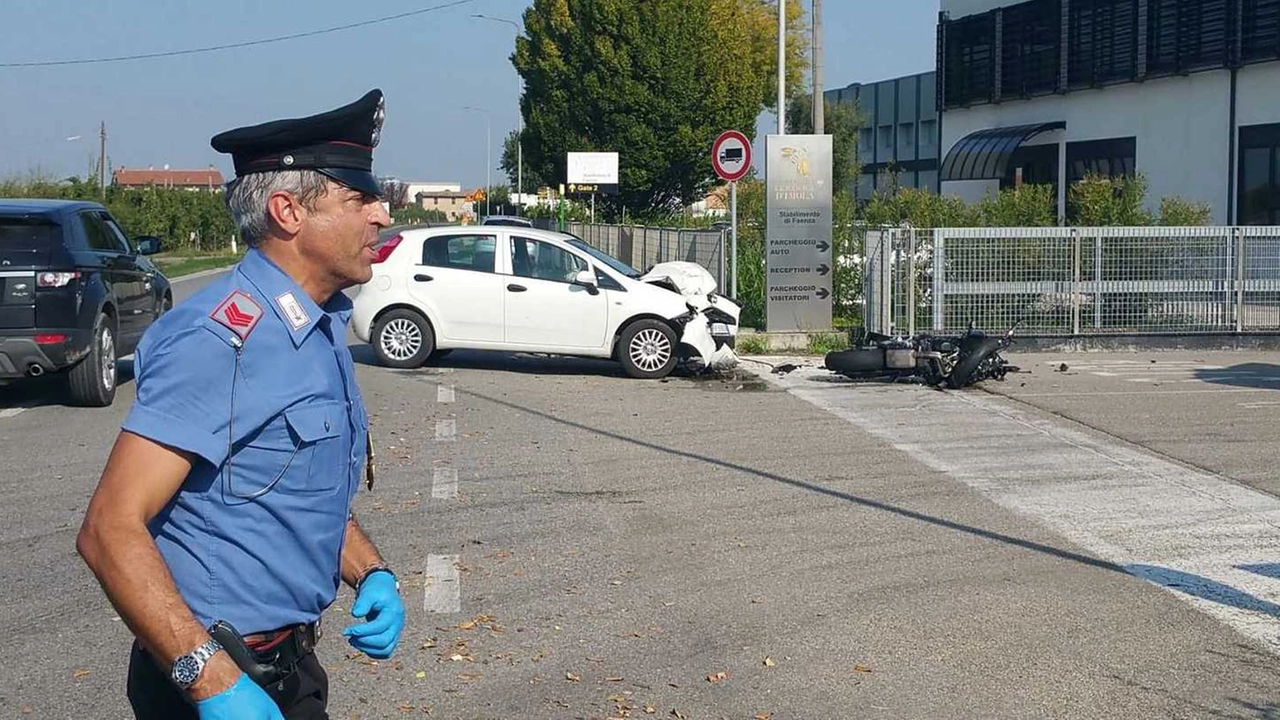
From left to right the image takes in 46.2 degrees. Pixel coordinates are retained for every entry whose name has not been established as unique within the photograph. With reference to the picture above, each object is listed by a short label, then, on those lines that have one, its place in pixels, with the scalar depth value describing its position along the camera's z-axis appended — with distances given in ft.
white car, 52.60
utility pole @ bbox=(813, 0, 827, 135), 75.00
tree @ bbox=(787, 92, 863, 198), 175.01
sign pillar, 64.28
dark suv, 40.24
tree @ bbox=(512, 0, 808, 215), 146.30
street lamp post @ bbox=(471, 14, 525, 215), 168.70
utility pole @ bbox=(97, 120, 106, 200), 230.77
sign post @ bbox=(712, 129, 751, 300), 66.03
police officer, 8.61
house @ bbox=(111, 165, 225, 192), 480.23
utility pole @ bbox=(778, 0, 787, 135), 74.69
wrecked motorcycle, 49.75
